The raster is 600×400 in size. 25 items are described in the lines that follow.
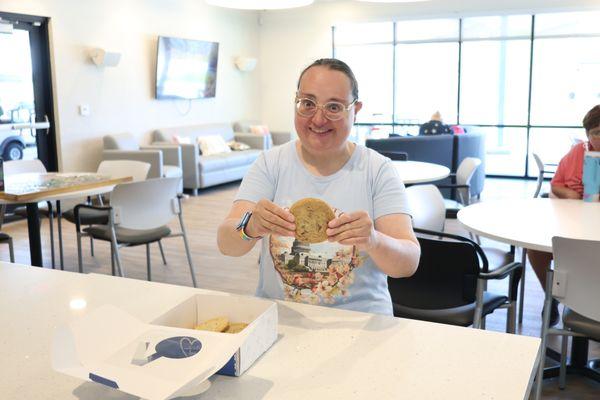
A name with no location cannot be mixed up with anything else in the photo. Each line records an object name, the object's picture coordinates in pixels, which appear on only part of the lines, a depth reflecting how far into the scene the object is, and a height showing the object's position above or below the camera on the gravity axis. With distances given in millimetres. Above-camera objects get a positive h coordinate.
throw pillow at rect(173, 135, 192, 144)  8508 -430
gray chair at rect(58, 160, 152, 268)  4043 -485
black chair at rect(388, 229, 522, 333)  2344 -725
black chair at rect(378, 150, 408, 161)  5645 -451
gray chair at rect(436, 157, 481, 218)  4551 -578
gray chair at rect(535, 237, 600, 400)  2141 -658
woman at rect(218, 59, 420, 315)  1597 -255
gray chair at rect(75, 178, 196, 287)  3623 -646
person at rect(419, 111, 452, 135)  7758 -262
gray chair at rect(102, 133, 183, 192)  7215 -539
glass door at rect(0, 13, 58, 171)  6488 +213
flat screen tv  8562 +624
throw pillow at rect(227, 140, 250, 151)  9620 -590
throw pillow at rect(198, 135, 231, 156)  8961 -539
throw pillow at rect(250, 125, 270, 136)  10344 -359
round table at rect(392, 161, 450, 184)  4105 -469
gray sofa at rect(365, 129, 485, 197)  6727 -466
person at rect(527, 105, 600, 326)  3248 -394
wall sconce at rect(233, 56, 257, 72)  10383 +821
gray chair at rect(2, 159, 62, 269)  4496 -446
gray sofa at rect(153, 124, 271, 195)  8172 -692
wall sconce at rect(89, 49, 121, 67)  7301 +661
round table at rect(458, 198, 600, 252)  2432 -519
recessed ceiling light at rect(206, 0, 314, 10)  3721 +677
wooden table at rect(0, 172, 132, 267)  3346 -461
